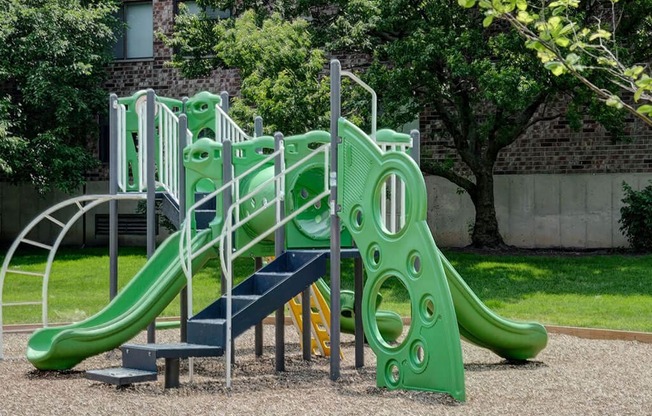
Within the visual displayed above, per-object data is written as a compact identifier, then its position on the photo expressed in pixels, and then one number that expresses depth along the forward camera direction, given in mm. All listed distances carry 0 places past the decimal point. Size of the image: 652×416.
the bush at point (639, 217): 19859
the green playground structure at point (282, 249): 8008
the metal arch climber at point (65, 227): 10242
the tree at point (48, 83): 22812
